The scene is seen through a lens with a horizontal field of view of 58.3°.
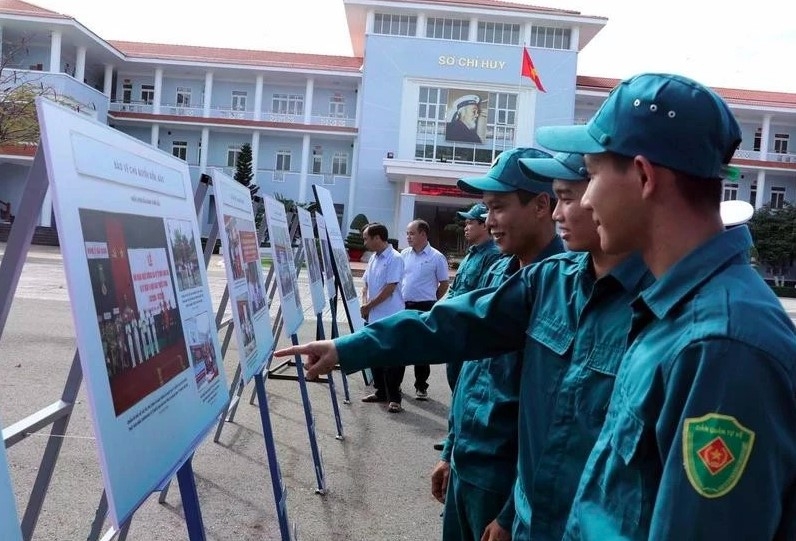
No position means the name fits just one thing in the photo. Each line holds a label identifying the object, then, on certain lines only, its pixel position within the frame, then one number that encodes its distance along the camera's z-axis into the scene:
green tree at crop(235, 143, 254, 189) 33.69
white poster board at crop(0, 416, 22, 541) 1.16
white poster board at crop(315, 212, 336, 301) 6.69
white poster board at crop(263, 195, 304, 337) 3.97
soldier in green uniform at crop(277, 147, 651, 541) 1.64
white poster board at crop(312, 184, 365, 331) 6.64
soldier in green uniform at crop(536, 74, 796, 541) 0.99
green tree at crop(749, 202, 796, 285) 34.62
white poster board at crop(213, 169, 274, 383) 2.84
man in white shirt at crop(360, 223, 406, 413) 6.88
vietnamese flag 24.91
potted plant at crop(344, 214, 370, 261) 28.30
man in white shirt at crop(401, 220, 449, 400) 7.07
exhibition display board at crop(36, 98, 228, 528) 1.41
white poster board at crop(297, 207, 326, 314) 5.50
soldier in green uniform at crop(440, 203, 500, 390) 4.39
